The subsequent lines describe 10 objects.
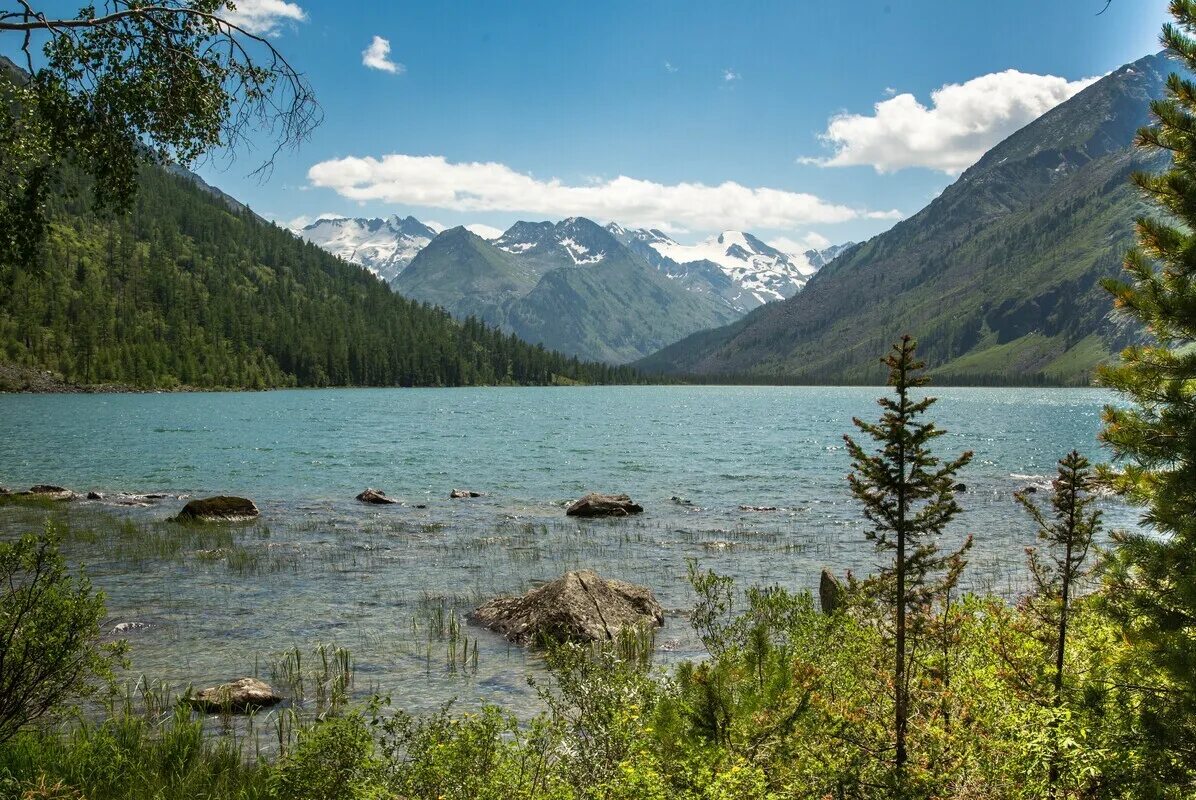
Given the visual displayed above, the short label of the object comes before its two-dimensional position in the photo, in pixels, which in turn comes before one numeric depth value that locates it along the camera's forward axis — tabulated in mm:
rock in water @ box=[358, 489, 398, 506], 44000
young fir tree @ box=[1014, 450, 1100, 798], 9344
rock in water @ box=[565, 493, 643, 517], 40062
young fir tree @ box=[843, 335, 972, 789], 7711
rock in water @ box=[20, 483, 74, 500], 41438
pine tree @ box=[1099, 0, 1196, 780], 7609
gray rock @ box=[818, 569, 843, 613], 19472
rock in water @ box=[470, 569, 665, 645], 18484
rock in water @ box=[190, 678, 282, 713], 14009
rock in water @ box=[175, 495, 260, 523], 35344
